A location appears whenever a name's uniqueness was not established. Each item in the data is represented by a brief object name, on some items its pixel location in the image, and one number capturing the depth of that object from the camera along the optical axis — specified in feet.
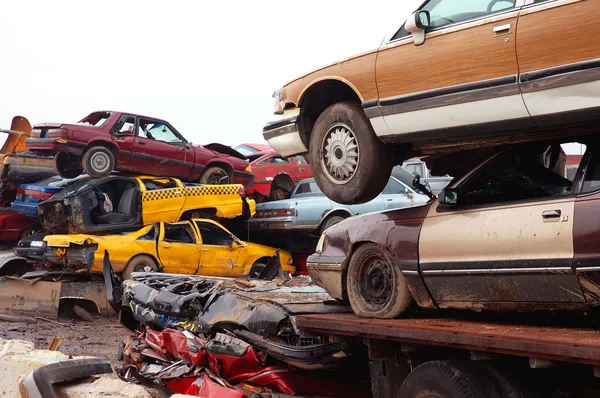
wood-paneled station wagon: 15.03
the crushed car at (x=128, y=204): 45.88
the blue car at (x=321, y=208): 49.52
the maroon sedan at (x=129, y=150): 48.11
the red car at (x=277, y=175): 58.23
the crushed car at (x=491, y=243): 14.49
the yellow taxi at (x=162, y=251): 43.12
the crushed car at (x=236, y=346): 20.85
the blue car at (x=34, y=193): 48.37
